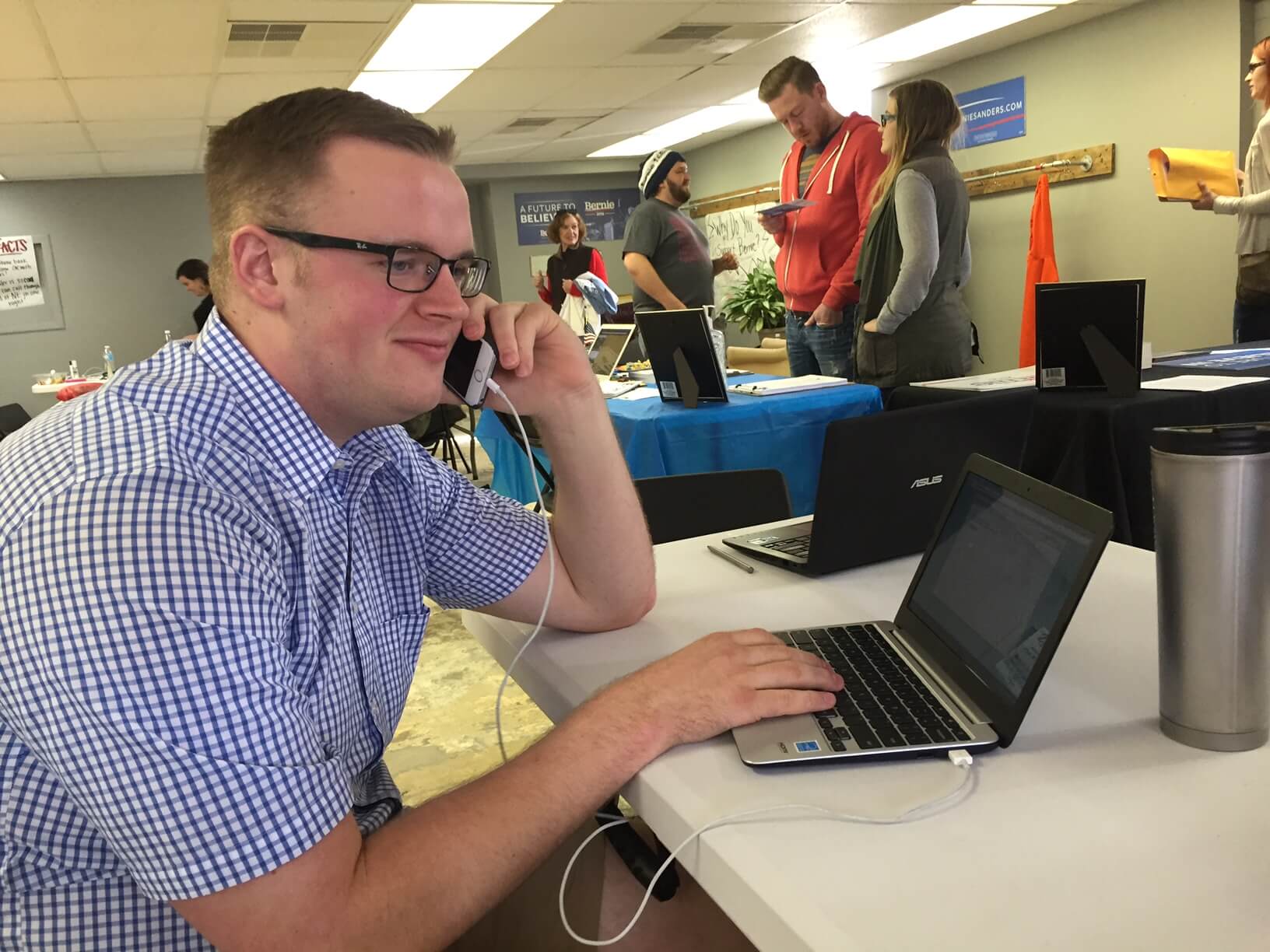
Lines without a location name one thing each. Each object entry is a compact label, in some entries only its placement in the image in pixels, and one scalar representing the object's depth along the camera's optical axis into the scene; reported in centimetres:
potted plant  973
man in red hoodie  379
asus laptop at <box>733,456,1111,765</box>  83
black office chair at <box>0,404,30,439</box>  602
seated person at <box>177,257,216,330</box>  708
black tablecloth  229
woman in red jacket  644
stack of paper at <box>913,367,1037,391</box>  273
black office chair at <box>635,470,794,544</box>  204
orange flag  664
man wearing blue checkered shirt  74
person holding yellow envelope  422
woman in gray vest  331
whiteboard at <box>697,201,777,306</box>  1021
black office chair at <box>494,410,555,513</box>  332
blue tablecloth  295
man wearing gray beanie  437
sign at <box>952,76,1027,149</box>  688
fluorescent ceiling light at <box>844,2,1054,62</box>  599
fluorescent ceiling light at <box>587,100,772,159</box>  882
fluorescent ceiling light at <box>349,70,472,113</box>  641
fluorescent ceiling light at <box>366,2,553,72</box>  508
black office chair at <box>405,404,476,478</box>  568
